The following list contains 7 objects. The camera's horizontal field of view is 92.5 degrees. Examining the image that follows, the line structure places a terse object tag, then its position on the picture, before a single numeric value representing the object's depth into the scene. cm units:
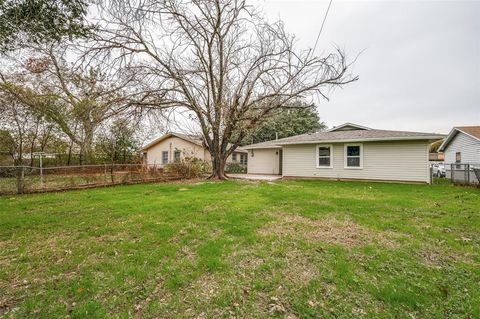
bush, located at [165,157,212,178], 1418
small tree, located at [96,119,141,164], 1811
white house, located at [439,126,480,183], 1234
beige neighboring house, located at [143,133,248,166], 2138
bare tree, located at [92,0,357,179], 1053
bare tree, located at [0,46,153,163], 845
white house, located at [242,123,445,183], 1192
